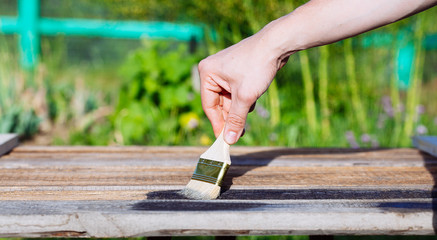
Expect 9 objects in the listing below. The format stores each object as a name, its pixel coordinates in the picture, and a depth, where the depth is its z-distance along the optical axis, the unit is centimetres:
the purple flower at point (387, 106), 326
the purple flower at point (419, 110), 319
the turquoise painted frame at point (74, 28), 496
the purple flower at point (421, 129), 295
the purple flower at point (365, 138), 282
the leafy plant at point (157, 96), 316
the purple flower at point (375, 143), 299
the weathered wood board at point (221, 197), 87
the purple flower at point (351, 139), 288
